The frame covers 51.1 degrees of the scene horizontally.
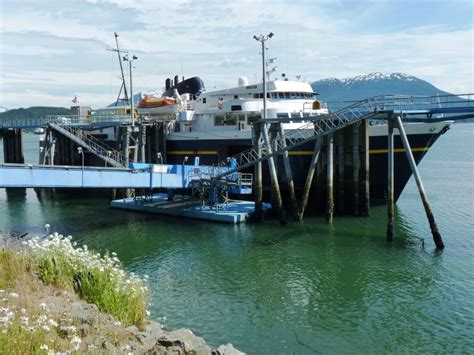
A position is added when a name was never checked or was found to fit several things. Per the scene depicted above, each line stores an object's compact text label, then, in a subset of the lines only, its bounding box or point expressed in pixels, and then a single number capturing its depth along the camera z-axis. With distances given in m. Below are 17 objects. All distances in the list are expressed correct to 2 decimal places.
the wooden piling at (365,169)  30.75
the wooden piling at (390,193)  24.73
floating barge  30.28
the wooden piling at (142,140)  41.49
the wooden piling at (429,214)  23.66
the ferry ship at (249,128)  33.81
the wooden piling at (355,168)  31.44
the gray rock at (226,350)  10.36
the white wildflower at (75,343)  7.21
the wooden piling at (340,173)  32.19
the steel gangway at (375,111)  26.00
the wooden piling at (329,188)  29.84
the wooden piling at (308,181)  30.27
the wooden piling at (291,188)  30.31
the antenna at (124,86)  53.03
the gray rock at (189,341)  10.00
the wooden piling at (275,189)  29.76
